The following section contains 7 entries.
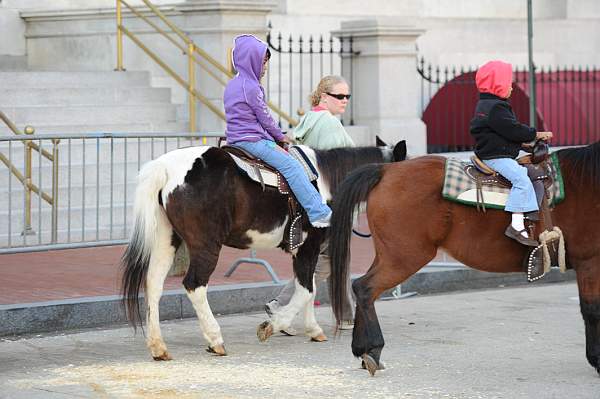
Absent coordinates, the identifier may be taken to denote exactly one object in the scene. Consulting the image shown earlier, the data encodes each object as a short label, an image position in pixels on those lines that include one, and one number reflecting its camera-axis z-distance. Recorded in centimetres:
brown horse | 885
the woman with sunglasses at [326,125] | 1070
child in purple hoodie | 995
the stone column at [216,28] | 1812
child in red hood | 887
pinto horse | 963
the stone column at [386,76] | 1991
